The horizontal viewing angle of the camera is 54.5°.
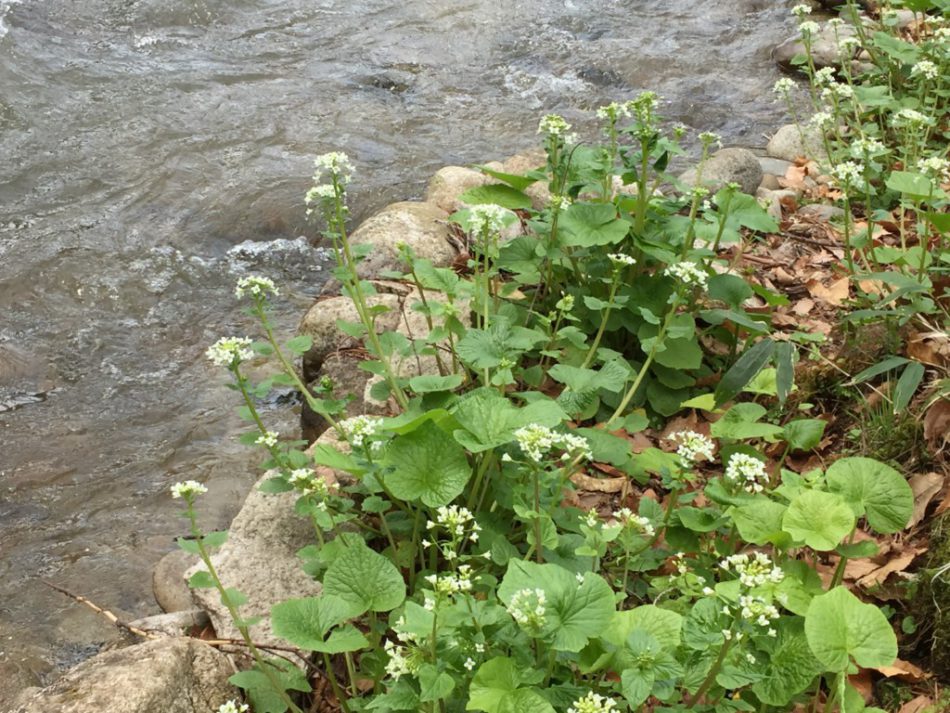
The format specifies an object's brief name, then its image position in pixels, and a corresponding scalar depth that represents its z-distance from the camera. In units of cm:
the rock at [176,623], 278
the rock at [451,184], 460
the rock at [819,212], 424
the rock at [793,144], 504
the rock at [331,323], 362
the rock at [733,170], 449
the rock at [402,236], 394
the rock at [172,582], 323
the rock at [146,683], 219
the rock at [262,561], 265
